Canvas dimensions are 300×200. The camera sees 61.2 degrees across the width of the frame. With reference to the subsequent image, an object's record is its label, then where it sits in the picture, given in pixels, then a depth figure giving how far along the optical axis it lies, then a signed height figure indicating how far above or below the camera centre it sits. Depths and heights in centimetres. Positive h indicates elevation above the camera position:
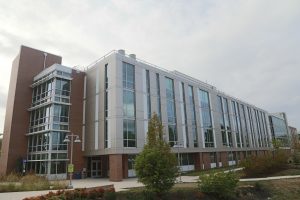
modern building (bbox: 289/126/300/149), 4820 +248
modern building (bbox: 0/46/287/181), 3300 +667
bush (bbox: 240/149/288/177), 2692 -91
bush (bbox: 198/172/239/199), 1556 -164
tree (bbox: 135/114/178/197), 1541 -49
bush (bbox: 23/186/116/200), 1384 -178
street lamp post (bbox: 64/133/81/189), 2272 -72
